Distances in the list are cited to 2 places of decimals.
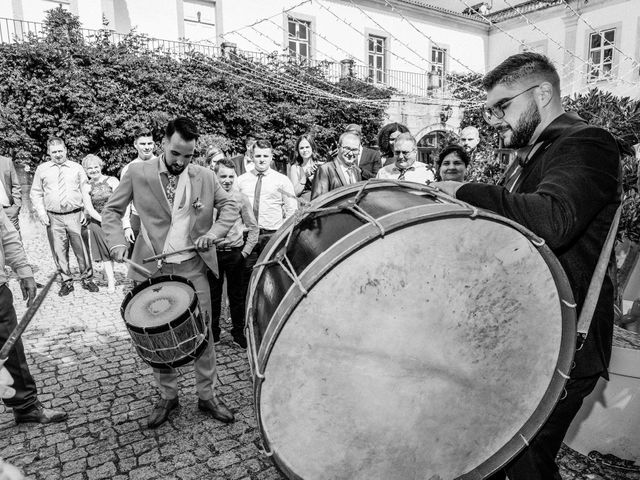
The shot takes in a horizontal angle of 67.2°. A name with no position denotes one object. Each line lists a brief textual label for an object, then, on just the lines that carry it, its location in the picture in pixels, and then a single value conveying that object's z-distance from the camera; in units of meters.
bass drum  1.52
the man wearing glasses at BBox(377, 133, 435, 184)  5.30
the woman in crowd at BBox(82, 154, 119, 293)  7.10
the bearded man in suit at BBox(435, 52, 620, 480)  1.68
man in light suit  3.53
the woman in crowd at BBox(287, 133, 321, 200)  7.36
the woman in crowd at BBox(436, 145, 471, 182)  4.52
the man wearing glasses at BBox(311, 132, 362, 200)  5.36
